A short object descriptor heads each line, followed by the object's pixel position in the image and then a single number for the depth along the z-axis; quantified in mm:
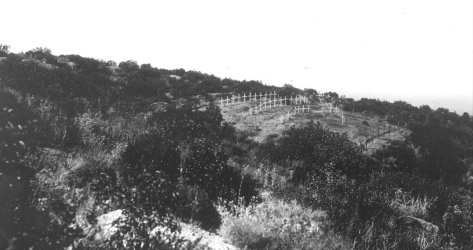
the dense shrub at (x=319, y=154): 9406
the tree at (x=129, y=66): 21688
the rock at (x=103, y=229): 4383
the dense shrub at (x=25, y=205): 4422
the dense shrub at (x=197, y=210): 5293
